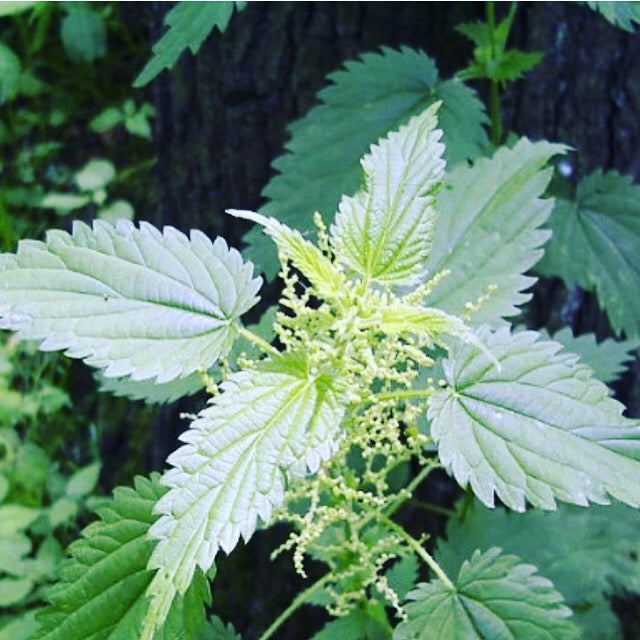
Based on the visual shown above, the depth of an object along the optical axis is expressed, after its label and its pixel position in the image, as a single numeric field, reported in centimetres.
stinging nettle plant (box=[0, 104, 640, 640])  57
